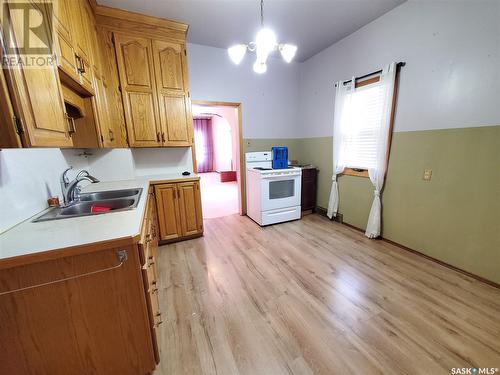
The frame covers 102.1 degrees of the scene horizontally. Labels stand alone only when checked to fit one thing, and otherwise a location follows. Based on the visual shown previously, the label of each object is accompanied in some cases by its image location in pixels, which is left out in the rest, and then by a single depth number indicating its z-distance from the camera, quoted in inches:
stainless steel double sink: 52.0
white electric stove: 129.2
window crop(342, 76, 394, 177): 105.4
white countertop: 34.6
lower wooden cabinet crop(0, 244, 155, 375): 33.4
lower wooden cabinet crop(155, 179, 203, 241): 103.5
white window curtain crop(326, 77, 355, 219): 119.8
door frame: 130.5
